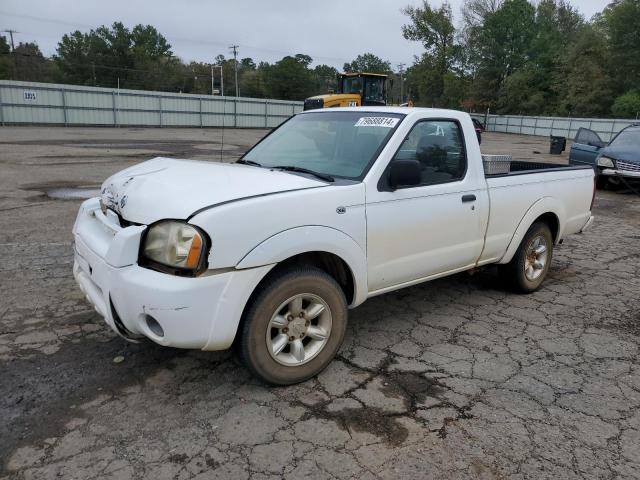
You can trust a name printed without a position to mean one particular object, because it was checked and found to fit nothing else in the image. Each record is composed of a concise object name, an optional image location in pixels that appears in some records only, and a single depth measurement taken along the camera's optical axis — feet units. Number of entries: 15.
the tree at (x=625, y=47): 170.50
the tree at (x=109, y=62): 260.01
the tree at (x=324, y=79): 284.00
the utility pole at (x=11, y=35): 251.39
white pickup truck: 8.95
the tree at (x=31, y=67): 248.32
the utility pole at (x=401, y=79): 276.41
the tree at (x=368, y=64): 372.38
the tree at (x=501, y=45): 205.05
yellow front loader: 81.05
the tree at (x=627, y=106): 151.94
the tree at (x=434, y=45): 215.72
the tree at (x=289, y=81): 263.49
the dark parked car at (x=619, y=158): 39.60
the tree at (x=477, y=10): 222.48
